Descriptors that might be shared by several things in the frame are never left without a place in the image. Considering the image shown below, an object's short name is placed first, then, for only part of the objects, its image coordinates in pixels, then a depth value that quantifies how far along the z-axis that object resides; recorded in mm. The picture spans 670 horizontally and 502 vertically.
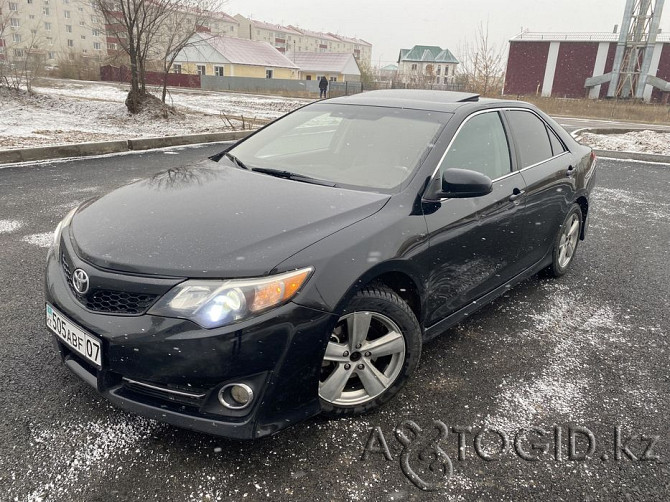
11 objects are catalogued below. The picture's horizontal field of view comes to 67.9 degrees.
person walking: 32169
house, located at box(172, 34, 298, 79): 62375
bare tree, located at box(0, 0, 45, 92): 15781
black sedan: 1934
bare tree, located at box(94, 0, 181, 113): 13273
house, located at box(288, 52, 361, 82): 76188
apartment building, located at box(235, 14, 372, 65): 109888
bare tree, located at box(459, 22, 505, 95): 28062
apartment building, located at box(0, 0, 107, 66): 79375
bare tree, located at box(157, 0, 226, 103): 14922
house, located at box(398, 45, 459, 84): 109625
